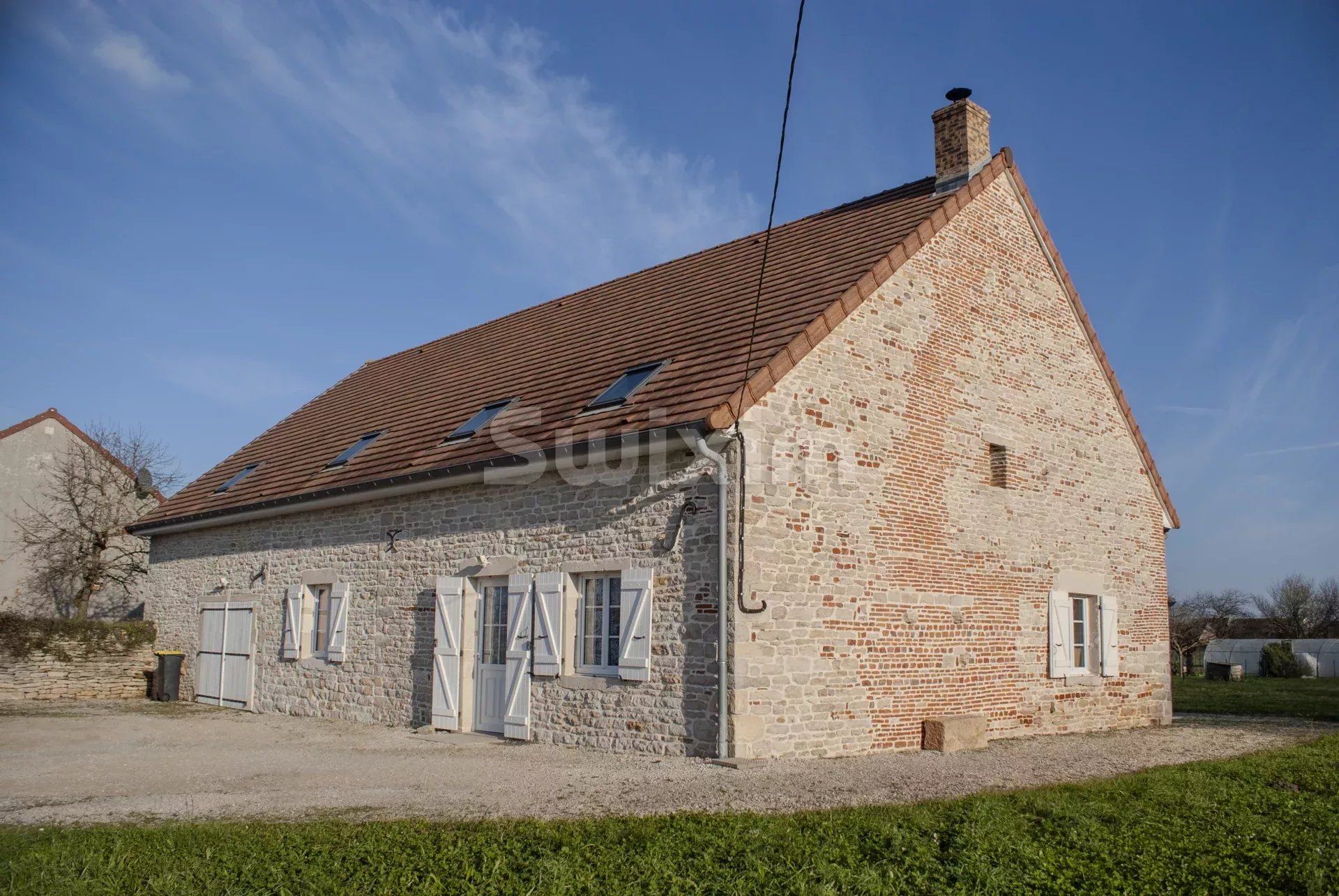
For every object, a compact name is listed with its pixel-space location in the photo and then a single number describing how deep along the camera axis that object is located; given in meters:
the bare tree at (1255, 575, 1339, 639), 46.53
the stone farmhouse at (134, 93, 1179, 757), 9.20
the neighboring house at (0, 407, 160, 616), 24.67
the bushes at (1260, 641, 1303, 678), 30.31
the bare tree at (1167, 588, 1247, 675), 37.84
